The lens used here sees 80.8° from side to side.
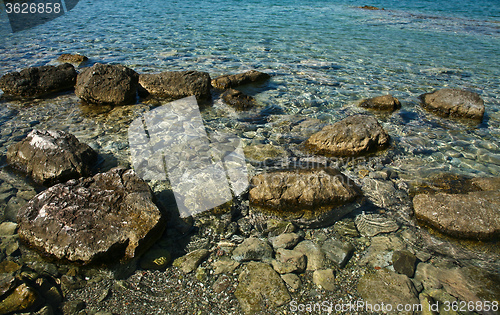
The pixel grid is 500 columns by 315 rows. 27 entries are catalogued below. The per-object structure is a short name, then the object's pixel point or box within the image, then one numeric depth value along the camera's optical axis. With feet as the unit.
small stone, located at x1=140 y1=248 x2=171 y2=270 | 10.46
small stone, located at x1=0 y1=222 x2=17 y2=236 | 11.44
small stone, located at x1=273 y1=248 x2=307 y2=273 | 10.54
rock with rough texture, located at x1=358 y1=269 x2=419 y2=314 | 9.50
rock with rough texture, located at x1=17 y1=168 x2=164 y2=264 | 10.32
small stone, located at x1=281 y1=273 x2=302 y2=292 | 9.93
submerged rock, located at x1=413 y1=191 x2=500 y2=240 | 11.71
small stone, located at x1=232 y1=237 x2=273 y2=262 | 10.98
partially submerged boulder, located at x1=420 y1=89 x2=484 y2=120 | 21.97
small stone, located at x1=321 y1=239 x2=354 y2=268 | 10.87
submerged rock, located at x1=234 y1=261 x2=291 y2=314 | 9.31
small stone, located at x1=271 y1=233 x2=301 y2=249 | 11.47
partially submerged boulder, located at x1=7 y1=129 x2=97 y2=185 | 14.10
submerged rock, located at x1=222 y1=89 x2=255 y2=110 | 23.09
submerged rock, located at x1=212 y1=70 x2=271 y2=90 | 26.78
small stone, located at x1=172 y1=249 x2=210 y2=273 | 10.47
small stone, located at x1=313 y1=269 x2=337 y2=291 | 9.96
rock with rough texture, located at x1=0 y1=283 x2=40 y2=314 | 8.77
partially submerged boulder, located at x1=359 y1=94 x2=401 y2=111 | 22.95
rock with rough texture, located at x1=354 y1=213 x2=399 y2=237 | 12.21
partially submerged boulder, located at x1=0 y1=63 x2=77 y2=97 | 24.00
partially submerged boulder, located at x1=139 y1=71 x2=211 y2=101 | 24.29
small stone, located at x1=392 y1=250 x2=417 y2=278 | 10.53
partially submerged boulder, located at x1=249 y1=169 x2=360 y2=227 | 12.64
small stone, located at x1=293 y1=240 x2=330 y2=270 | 10.71
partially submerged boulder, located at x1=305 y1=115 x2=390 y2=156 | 17.16
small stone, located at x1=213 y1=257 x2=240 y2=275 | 10.46
